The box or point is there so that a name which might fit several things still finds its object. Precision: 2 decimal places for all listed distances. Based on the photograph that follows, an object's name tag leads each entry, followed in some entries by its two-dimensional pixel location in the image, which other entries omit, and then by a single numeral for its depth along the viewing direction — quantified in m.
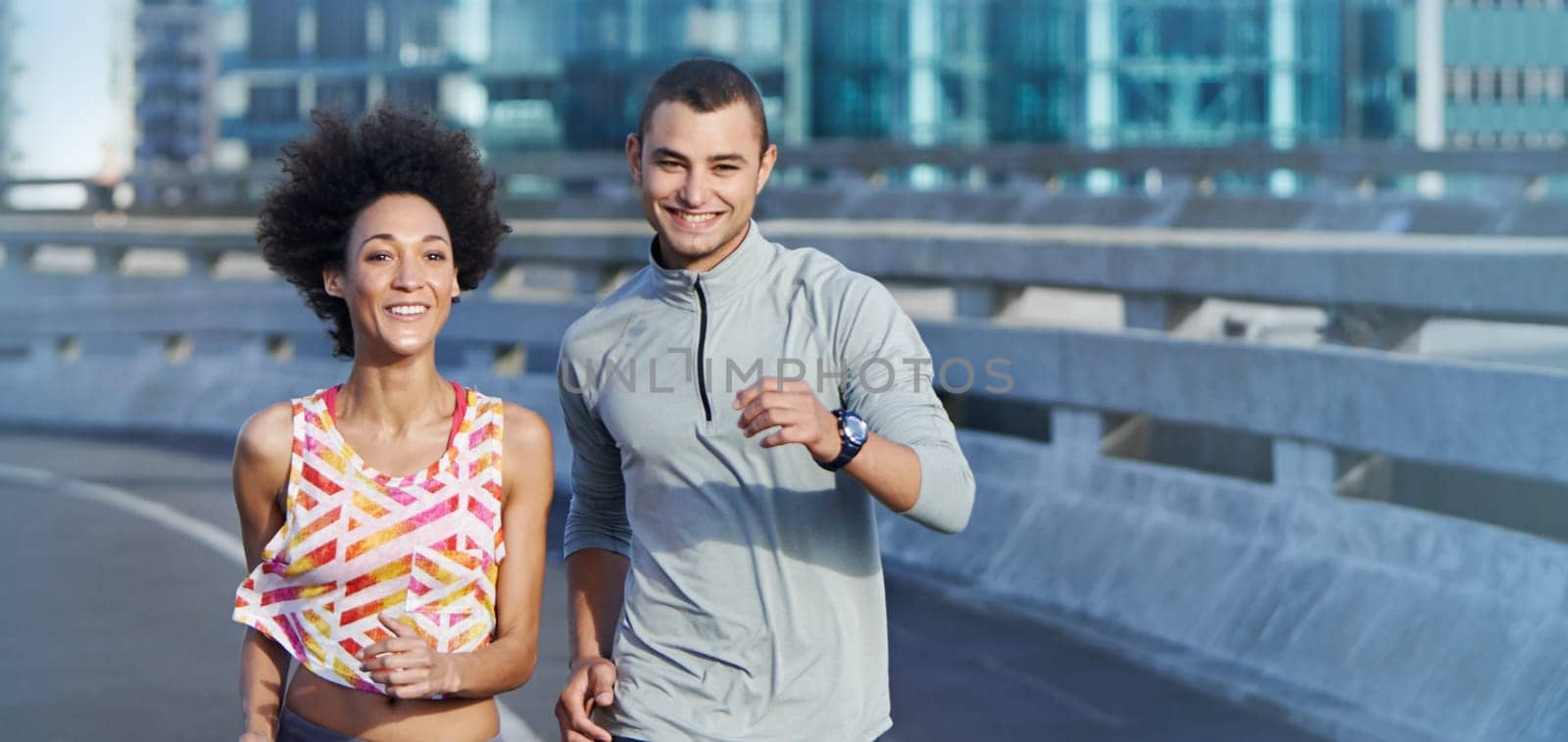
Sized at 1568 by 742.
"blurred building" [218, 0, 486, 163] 88.88
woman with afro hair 4.39
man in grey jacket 4.23
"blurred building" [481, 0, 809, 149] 81.25
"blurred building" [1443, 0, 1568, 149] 100.88
